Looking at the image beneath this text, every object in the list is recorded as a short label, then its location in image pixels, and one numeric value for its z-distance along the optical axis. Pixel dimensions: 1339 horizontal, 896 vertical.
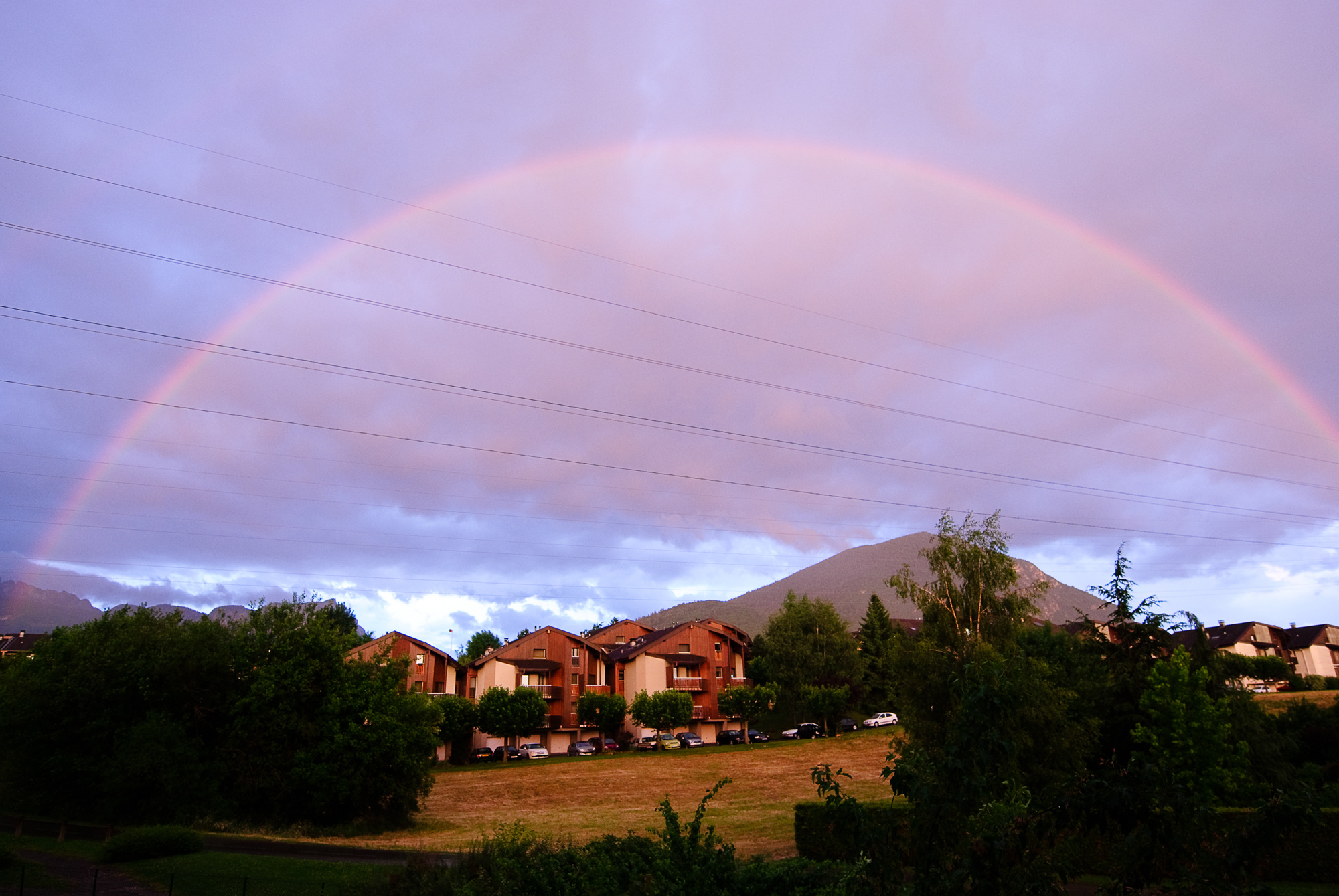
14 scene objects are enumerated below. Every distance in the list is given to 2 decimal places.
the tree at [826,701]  87.38
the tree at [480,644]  169.62
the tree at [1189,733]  28.59
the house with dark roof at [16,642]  146.12
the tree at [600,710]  89.94
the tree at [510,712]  83.44
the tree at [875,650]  99.88
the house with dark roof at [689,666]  99.06
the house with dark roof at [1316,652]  133.25
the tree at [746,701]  92.88
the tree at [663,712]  87.44
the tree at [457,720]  81.44
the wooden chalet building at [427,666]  93.56
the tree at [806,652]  95.44
